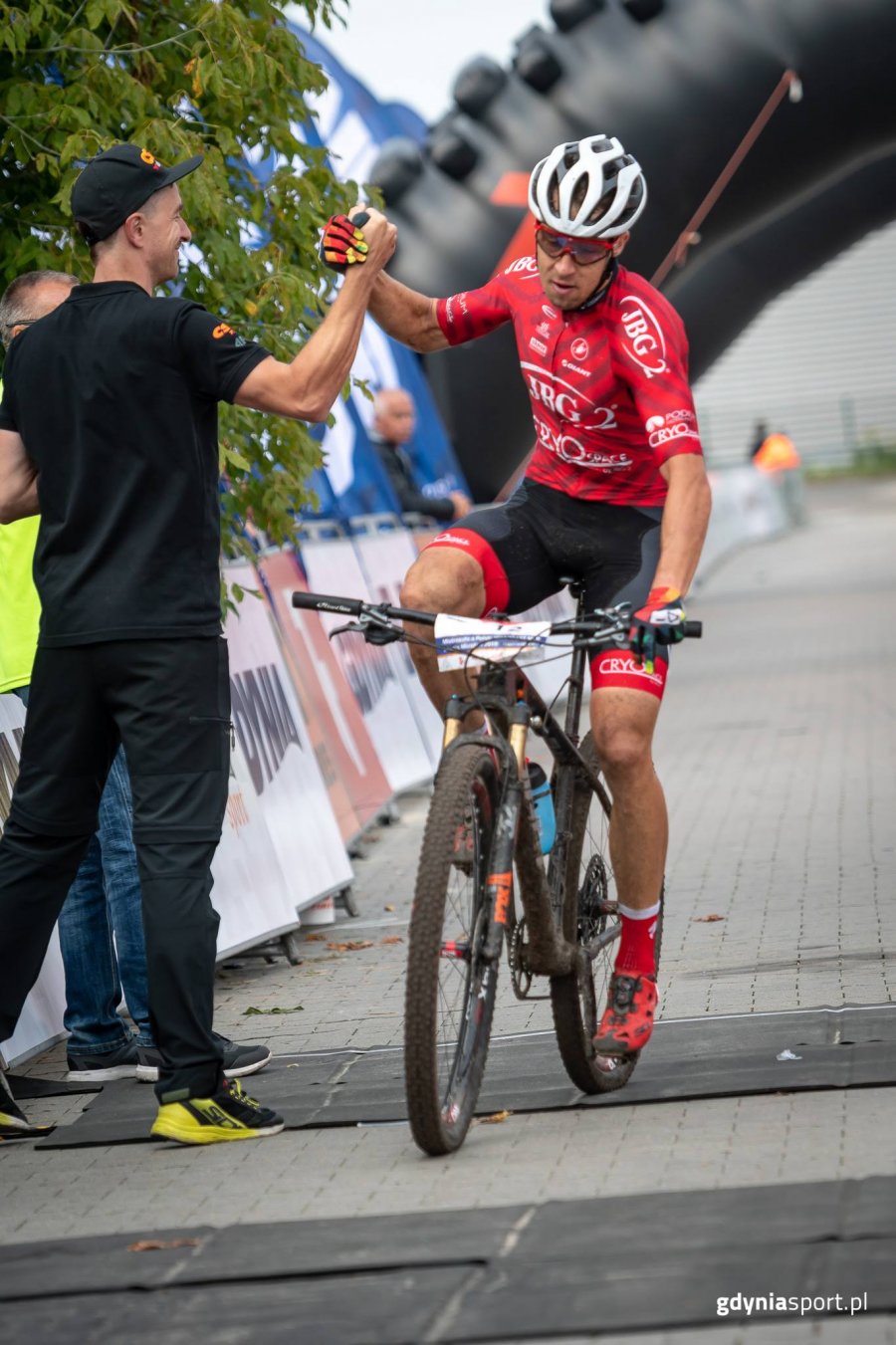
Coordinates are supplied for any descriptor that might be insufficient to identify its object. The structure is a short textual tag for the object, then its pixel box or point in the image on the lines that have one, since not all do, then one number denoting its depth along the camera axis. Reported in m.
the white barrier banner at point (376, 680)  20.17
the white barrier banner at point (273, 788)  13.93
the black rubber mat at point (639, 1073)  9.45
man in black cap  9.01
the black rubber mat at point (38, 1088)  10.85
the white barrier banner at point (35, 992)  11.38
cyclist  9.45
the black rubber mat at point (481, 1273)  6.52
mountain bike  8.20
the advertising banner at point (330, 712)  17.88
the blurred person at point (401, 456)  24.63
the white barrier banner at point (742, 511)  61.56
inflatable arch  26.71
